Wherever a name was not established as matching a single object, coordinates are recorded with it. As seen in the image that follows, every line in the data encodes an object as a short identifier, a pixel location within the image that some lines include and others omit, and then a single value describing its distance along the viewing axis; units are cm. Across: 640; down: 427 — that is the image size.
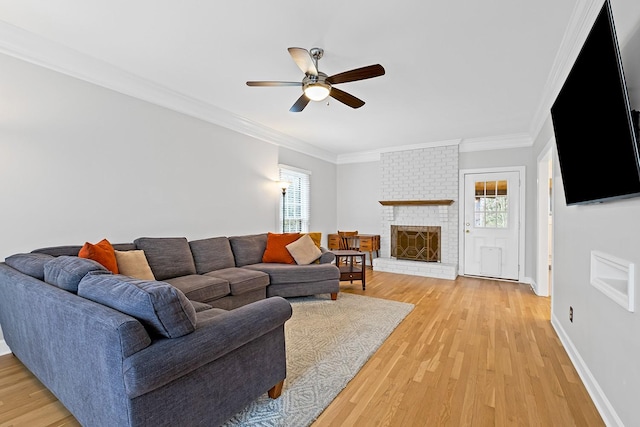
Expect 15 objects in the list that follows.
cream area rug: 179
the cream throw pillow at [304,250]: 427
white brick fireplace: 578
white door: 534
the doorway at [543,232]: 443
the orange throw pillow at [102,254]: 246
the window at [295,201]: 562
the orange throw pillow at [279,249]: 433
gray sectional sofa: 123
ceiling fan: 231
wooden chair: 643
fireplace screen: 602
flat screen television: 133
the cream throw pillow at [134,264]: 274
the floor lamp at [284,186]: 523
